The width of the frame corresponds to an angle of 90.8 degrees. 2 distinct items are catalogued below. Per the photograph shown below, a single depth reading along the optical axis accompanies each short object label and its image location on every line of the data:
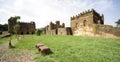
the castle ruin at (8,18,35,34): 25.02
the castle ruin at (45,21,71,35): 15.70
